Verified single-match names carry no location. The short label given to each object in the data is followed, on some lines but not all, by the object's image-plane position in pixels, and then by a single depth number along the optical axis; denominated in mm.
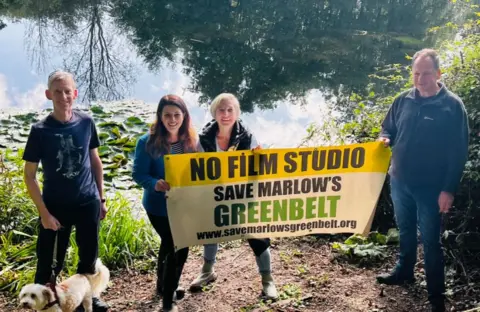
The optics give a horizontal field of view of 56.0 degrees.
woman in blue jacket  2893
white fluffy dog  2762
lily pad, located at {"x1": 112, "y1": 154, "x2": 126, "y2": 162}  7116
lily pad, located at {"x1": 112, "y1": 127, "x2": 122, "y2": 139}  7978
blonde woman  3010
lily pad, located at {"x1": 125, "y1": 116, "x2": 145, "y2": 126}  8711
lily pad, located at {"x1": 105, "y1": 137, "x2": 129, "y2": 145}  7676
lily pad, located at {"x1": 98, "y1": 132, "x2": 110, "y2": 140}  7880
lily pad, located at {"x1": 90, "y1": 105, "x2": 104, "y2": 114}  9059
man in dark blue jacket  2797
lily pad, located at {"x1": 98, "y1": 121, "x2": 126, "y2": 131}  8375
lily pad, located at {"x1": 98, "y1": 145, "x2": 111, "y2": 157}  7295
